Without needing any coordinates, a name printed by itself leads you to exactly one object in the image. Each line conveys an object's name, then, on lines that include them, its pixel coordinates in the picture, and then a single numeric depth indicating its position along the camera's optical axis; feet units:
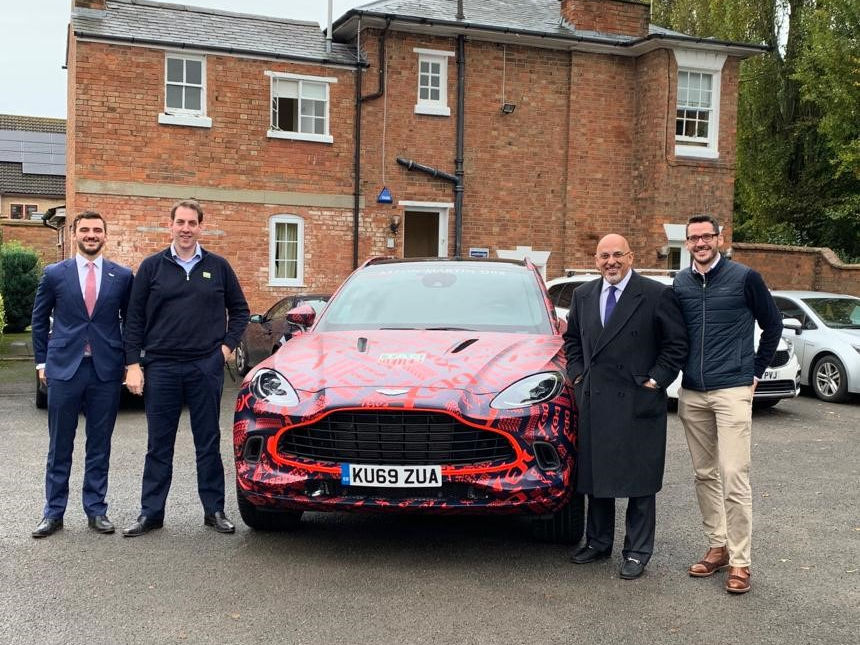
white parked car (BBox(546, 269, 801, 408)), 36.86
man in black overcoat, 16.20
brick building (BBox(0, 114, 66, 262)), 200.95
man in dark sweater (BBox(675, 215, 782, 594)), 15.99
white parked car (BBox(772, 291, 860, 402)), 41.68
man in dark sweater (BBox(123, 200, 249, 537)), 18.78
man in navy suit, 18.83
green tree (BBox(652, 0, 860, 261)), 99.60
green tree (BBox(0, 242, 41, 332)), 77.77
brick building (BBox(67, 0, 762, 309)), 62.95
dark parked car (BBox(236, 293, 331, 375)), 47.73
